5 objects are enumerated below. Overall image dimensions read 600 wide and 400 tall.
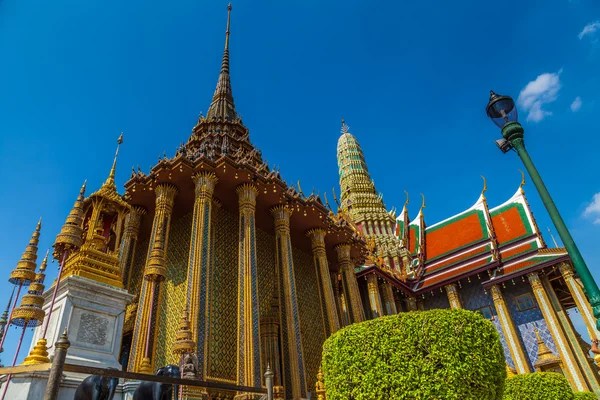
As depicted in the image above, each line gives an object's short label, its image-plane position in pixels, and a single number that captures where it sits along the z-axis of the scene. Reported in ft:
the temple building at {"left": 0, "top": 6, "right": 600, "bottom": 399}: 15.60
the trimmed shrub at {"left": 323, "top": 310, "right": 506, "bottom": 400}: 14.93
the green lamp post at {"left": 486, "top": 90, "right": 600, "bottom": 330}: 14.30
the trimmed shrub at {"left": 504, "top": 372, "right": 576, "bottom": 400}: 29.35
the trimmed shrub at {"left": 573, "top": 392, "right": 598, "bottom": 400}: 31.09
